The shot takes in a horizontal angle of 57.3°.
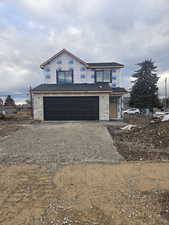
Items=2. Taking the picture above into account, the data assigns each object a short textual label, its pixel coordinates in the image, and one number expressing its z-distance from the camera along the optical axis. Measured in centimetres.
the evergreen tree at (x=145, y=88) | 2423
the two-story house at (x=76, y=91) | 1484
